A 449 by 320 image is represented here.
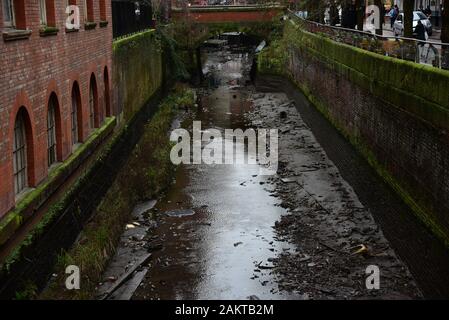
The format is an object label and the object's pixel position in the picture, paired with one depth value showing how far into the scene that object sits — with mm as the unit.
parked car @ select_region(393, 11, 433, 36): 31822
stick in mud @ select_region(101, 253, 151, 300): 12570
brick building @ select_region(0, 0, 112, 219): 10727
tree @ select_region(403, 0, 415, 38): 21312
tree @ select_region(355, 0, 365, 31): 29484
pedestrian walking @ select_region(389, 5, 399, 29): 37806
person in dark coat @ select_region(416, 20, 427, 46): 25578
